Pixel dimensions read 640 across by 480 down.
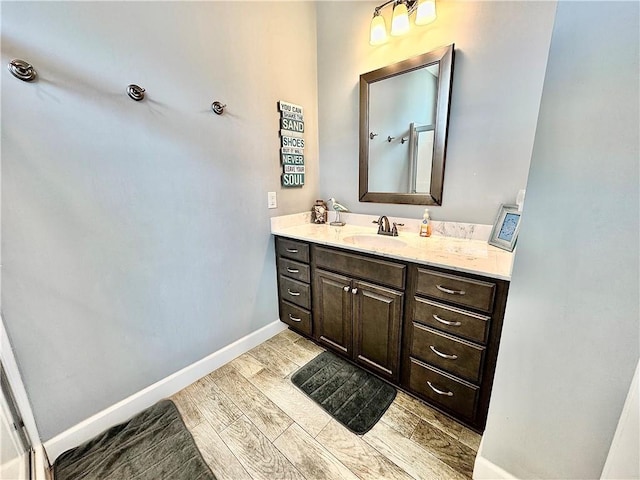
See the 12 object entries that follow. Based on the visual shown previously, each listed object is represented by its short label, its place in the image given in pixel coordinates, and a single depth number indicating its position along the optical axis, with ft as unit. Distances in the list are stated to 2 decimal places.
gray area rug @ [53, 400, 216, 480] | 3.87
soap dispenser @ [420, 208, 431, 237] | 5.81
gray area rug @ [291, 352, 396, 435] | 4.73
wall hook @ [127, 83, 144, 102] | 4.12
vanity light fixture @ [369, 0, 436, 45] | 4.91
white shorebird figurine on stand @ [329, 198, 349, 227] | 7.21
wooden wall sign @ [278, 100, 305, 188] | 6.45
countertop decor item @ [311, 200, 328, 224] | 7.47
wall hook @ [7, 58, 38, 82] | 3.25
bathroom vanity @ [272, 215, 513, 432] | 3.89
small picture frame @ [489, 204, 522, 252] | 4.67
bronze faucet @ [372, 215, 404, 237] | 6.05
